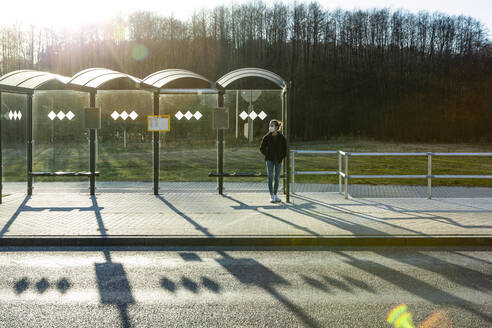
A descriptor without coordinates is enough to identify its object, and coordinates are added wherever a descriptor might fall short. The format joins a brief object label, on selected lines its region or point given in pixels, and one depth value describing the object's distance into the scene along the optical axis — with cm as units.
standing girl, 1091
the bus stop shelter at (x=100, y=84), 1155
